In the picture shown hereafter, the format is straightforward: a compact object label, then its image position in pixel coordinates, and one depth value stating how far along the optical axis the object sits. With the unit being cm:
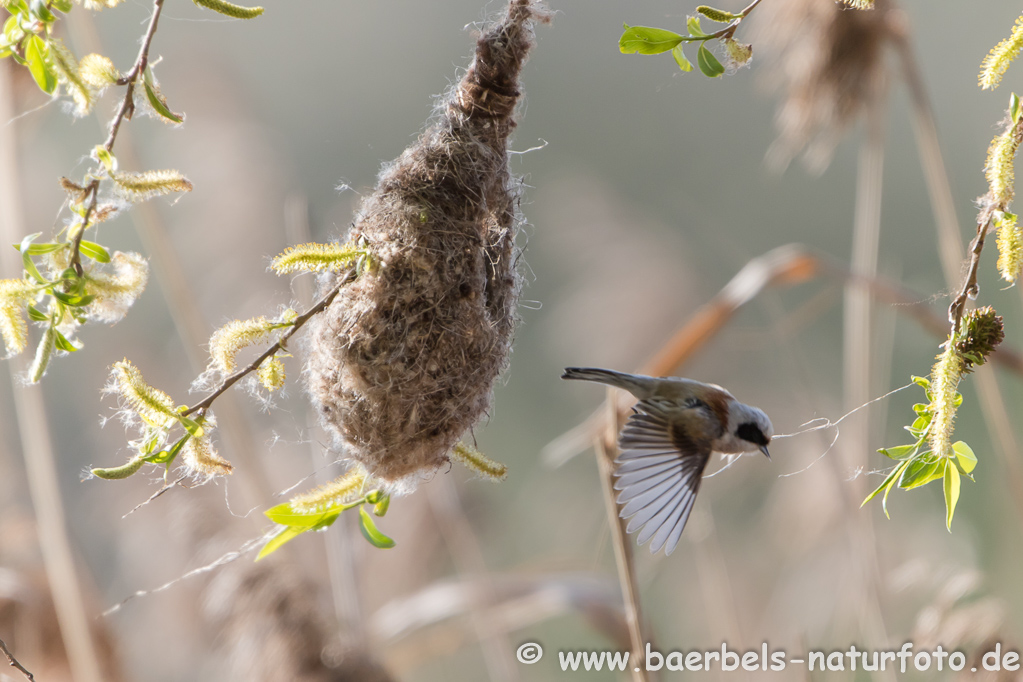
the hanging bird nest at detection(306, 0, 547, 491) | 743
